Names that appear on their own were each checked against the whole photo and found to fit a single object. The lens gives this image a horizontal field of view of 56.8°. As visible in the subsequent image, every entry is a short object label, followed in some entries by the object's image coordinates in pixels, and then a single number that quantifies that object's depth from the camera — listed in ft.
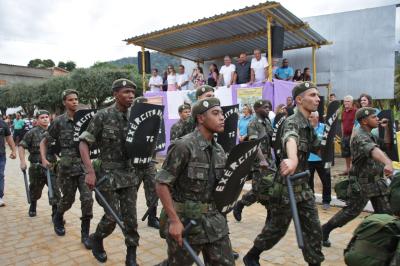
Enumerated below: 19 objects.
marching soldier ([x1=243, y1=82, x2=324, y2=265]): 11.62
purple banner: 34.22
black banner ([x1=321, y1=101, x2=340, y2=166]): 14.66
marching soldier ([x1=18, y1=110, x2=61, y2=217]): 21.67
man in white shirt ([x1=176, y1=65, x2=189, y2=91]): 45.39
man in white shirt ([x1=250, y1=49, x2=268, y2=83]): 36.19
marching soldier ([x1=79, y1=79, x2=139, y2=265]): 13.74
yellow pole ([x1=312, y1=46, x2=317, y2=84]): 46.62
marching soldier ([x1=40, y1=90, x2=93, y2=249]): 17.51
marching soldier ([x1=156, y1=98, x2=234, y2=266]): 9.00
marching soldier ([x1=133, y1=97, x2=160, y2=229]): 18.61
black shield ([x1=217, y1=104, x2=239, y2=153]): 15.85
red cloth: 30.12
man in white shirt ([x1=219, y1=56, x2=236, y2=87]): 39.09
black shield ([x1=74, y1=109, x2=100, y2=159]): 16.85
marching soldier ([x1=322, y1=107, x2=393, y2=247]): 14.49
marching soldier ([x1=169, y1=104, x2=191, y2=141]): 17.11
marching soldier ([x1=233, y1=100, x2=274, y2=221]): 17.88
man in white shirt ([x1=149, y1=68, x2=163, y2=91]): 48.27
